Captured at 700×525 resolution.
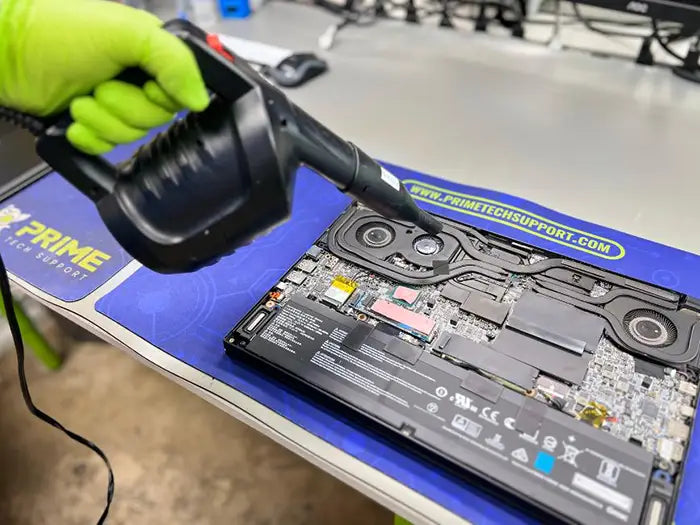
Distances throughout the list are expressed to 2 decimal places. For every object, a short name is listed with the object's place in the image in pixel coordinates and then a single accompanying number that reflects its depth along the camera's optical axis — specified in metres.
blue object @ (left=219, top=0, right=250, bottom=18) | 1.50
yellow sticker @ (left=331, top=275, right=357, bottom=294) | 0.74
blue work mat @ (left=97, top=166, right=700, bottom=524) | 0.60
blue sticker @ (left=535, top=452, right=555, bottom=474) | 0.57
